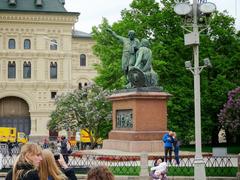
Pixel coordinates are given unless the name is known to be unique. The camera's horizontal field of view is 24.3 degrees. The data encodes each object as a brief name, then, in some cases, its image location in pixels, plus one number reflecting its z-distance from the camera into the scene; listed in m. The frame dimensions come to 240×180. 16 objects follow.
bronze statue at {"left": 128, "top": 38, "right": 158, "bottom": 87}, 25.19
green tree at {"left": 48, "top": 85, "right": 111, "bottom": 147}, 45.28
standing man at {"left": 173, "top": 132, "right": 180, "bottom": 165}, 21.68
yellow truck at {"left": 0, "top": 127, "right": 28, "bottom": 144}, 57.12
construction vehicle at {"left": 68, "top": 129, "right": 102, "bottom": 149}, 54.74
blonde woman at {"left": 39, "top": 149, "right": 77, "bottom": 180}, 6.56
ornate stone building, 71.44
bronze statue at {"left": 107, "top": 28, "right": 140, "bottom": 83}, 26.59
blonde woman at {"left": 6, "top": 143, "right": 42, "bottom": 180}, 6.47
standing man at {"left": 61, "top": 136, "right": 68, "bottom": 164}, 25.46
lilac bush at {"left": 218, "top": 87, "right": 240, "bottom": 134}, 34.91
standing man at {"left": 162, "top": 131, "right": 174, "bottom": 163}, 21.52
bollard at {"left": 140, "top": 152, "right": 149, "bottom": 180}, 17.59
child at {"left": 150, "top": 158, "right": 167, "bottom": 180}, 15.96
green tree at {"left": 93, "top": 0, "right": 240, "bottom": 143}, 39.62
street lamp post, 16.03
